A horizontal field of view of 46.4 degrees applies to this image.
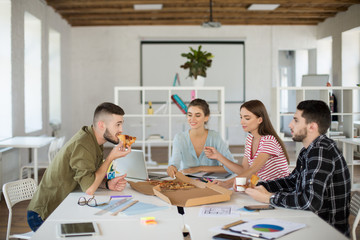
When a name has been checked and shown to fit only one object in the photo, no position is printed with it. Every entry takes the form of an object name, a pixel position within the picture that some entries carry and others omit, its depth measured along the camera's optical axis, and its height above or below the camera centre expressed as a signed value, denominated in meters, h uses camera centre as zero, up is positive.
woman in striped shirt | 3.19 -0.31
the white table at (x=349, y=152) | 6.43 -0.67
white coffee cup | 2.59 -0.46
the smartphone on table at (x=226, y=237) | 1.82 -0.56
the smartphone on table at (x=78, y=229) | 1.89 -0.55
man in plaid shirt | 2.19 -0.36
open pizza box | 2.37 -0.51
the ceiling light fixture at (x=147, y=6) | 9.06 +2.26
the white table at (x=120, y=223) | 1.89 -0.56
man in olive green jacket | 2.65 -0.36
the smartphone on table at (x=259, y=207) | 2.28 -0.54
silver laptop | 3.21 -0.44
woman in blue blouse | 3.78 -0.31
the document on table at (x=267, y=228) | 1.87 -0.55
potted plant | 6.21 +0.68
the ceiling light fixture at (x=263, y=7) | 9.17 +2.28
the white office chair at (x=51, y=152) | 6.03 -0.61
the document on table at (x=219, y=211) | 2.19 -0.54
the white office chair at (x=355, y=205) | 2.57 -0.60
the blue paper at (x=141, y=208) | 2.25 -0.54
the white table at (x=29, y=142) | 5.73 -0.46
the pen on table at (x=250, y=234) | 1.84 -0.55
